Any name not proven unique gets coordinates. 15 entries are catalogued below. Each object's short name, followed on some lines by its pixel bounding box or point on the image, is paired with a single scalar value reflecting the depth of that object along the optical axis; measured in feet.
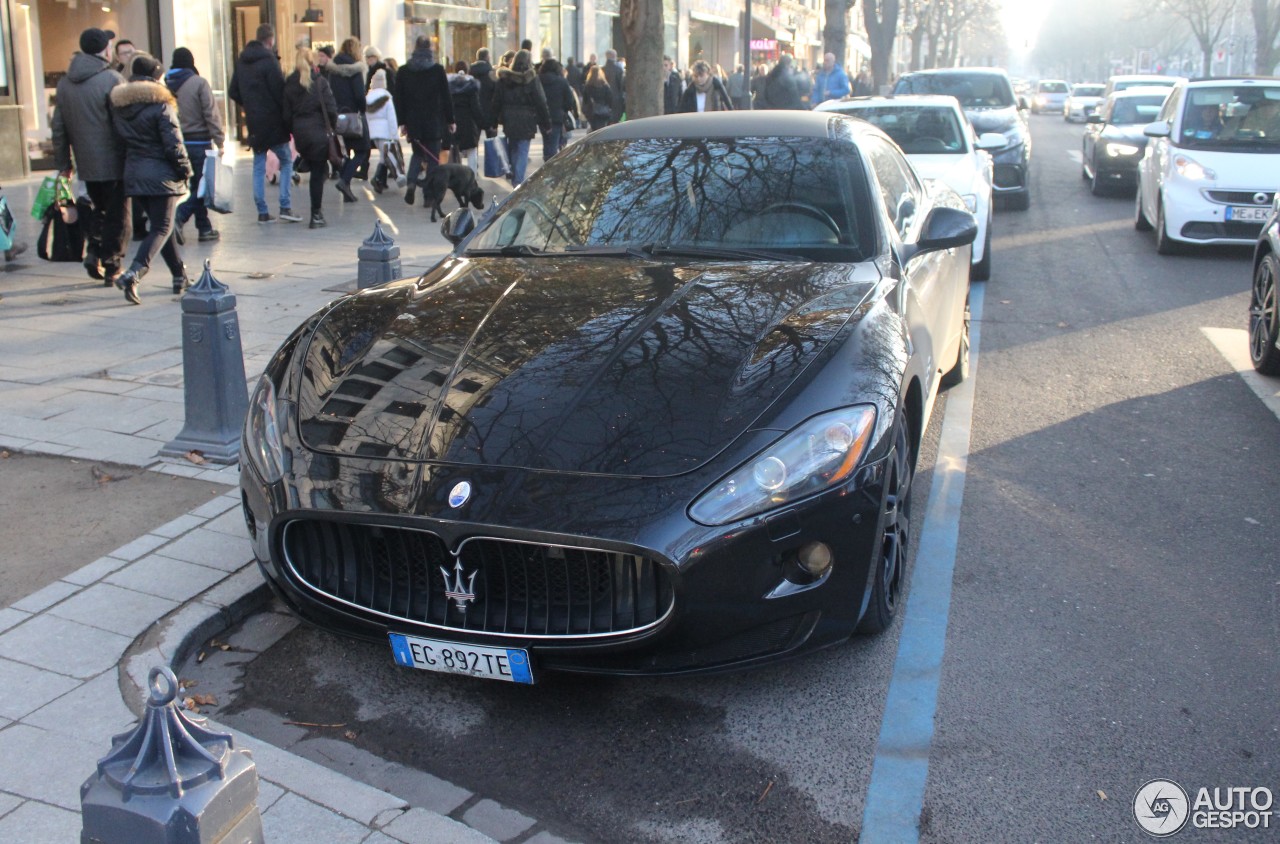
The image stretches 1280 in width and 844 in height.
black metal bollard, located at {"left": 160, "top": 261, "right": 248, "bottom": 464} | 18.75
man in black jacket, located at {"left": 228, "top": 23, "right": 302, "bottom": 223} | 41.50
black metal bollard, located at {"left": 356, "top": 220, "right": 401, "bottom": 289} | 24.49
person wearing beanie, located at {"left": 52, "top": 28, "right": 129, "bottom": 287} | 29.19
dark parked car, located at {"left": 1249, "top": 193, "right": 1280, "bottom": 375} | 24.23
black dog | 45.11
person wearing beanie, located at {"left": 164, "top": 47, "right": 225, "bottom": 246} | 36.06
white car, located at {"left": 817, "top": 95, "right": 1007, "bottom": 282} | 34.86
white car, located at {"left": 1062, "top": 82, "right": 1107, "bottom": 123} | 148.32
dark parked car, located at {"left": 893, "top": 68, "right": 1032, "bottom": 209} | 52.44
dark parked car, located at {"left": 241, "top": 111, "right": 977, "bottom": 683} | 10.78
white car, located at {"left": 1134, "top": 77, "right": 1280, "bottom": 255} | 38.55
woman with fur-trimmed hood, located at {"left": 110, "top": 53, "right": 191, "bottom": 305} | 28.76
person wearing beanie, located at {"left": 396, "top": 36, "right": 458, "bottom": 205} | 49.42
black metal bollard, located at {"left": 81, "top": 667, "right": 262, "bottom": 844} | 6.37
